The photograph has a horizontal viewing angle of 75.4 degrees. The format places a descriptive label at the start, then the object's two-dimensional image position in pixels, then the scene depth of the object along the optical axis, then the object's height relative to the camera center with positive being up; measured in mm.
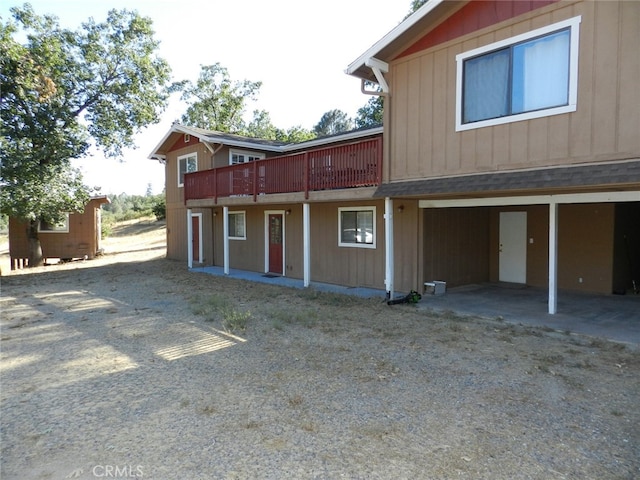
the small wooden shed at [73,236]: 20578 -621
